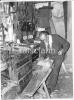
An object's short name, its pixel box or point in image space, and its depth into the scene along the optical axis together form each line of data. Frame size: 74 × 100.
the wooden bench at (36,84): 2.04
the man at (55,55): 2.09
